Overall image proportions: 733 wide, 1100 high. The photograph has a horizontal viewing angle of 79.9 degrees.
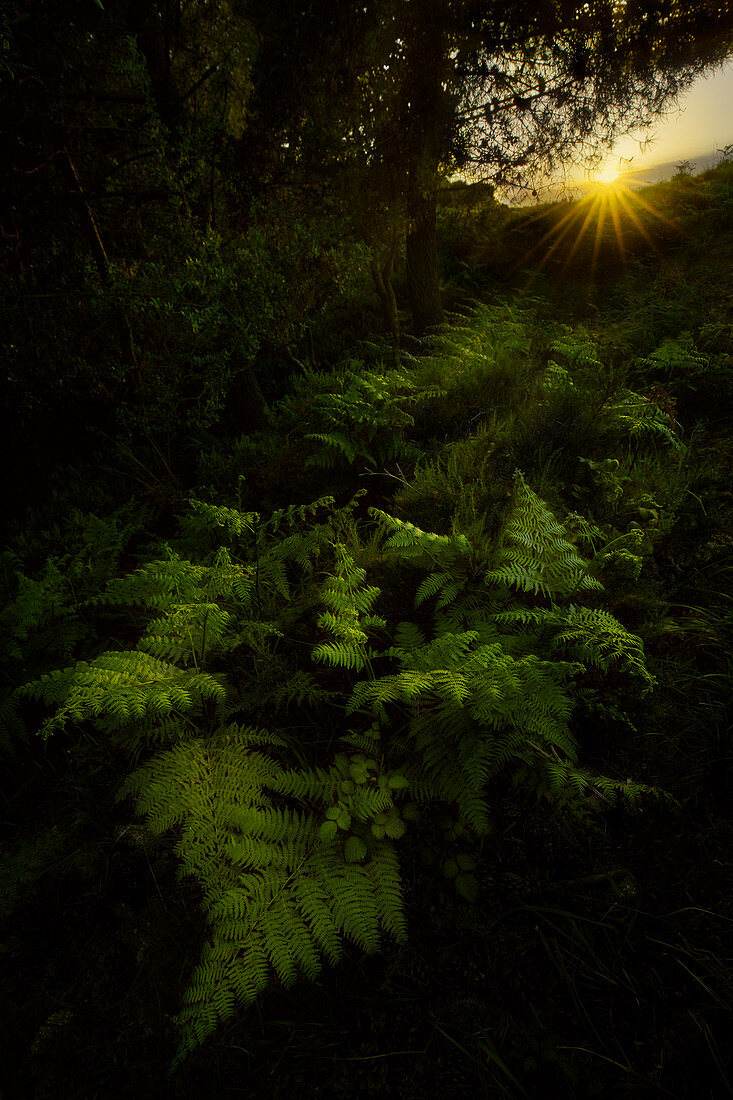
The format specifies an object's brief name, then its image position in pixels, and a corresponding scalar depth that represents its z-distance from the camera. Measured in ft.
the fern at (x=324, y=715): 5.03
